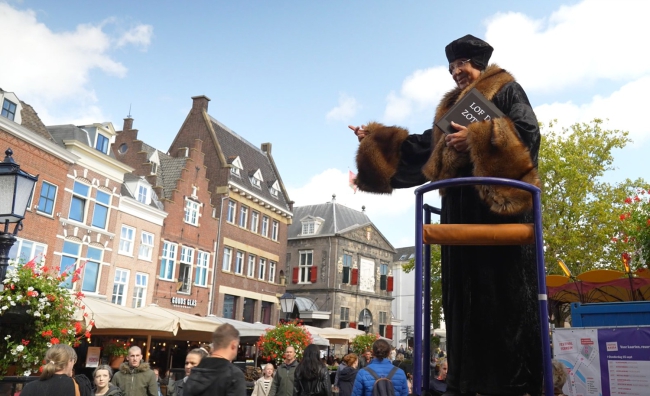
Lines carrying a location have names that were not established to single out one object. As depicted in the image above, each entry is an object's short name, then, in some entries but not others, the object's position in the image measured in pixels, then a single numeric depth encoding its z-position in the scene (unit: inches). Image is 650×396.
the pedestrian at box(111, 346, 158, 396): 287.9
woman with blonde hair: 174.2
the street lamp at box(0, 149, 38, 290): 238.5
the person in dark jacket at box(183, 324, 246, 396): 145.5
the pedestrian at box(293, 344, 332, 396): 264.2
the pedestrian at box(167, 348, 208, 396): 248.4
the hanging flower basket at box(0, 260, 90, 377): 263.3
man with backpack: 222.5
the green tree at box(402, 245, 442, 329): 1082.7
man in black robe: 94.7
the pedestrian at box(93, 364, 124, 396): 253.4
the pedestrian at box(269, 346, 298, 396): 283.0
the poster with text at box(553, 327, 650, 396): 228.5
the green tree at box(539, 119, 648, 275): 890.7
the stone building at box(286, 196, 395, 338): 1596.9
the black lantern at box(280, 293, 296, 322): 724.7
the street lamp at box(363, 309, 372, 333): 1704.0
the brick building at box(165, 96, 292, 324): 1147.9
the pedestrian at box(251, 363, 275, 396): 320.8
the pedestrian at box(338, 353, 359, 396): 314.2
